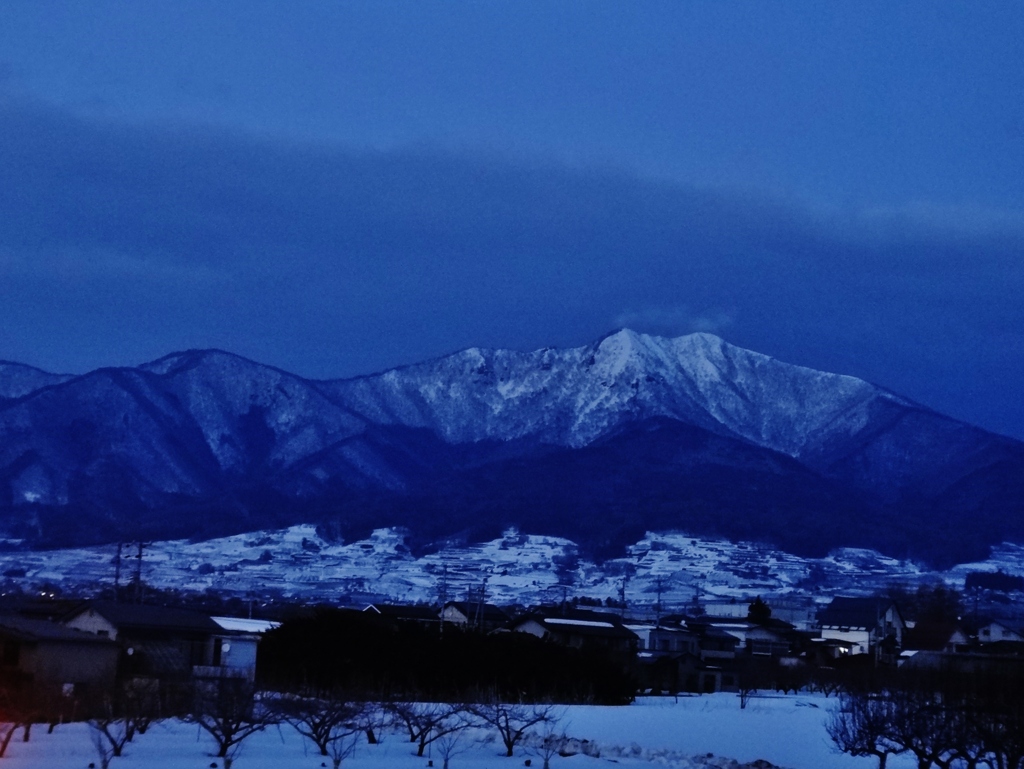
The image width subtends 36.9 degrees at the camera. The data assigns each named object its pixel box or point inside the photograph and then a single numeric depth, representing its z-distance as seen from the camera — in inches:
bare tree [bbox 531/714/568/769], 1514.5
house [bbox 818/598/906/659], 4103.1
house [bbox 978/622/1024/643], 4222.4
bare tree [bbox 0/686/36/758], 1306.3
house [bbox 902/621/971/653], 3838.6
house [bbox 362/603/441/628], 2992.1
